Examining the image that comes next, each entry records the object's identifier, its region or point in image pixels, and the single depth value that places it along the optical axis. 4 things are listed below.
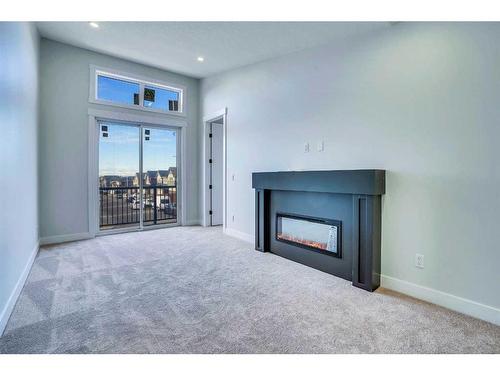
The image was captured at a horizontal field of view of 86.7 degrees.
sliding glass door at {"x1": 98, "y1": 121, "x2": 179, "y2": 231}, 4.72
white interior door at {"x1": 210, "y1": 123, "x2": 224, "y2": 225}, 5.54
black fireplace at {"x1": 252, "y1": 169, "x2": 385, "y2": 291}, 2.51
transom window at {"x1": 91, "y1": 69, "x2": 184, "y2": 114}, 4.52
